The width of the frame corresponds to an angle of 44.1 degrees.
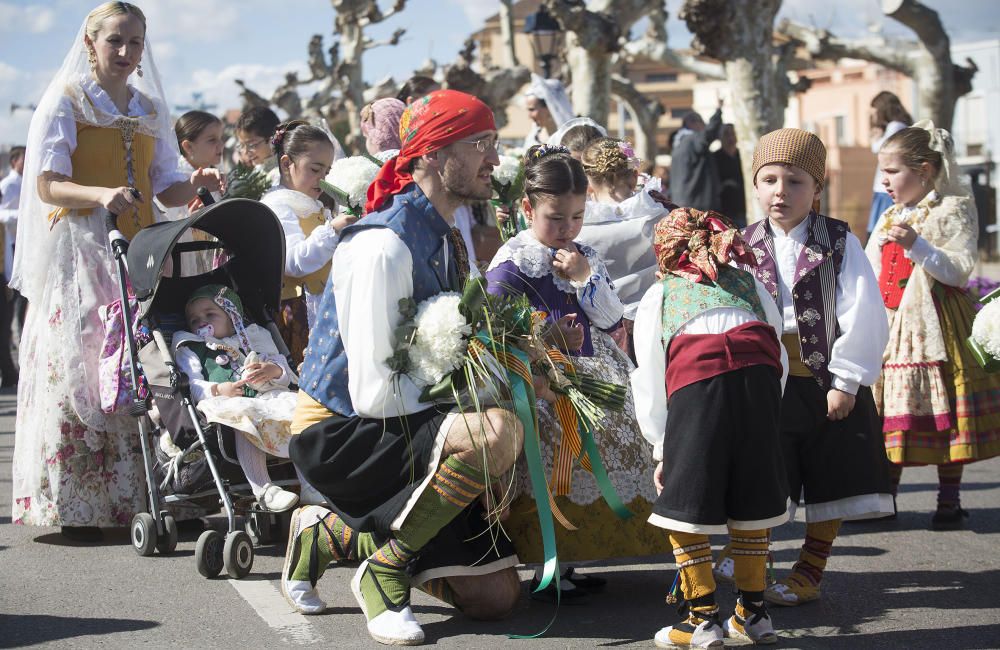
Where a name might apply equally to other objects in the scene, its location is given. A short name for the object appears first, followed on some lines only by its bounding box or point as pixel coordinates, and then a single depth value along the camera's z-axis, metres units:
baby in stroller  5.53
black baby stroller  5.57
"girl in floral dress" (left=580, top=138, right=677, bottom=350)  6.34
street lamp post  15.80
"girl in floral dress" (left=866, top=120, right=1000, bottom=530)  6.21
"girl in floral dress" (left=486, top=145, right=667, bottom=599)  4.78
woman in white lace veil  6.16
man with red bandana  4.27
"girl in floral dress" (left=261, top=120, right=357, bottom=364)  6.68
